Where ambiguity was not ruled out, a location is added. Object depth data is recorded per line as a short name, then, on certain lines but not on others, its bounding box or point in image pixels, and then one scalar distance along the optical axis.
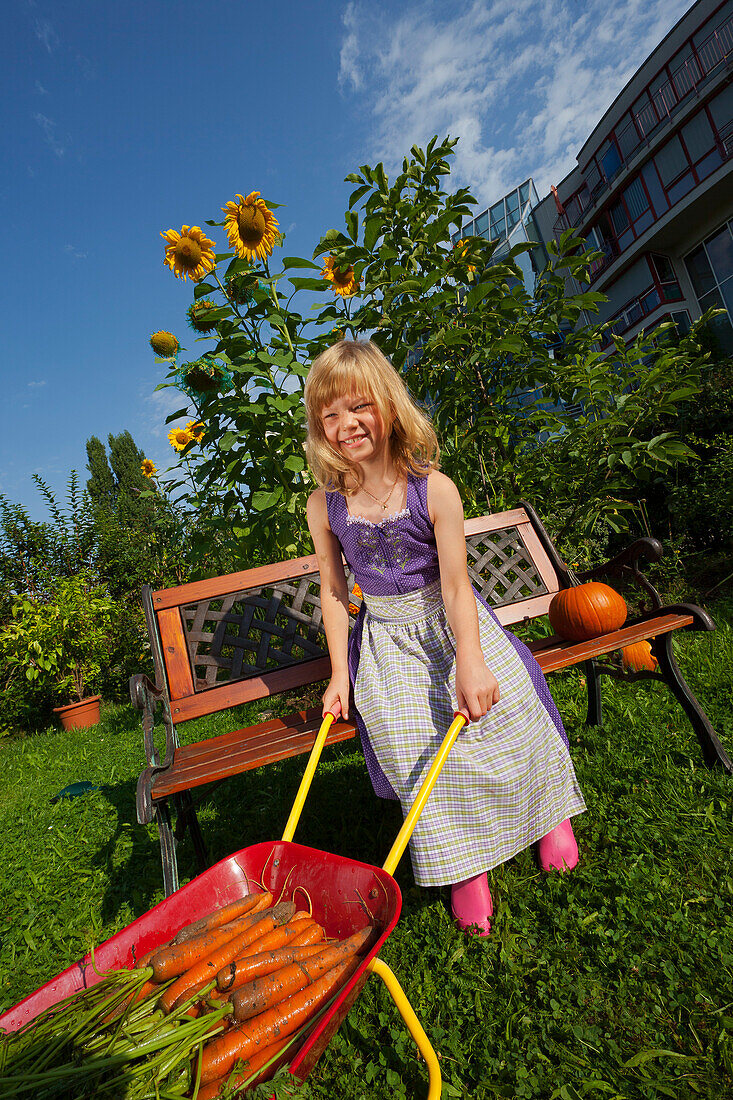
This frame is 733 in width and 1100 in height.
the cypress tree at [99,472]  33.06
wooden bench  2.12
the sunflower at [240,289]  3.14
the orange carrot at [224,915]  1.27
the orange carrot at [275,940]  1.23
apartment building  16.00
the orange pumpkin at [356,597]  3.06
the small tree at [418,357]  3.17
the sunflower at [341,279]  3.58
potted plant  6.95
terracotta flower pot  6.88
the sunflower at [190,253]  3.24
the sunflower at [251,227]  3.16
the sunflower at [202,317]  3.06
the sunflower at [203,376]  3.17
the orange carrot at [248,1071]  1.04
